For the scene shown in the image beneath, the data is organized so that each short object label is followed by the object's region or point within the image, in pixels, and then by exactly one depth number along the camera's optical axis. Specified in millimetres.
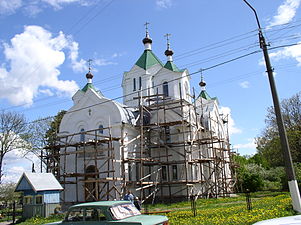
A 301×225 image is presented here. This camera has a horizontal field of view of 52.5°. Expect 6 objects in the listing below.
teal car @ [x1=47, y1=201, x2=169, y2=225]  7638
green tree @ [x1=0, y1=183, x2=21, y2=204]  37528
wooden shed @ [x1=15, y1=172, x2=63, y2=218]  17578
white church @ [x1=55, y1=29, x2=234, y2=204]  23672
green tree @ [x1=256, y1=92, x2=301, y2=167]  33594
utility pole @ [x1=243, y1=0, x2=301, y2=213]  10766
